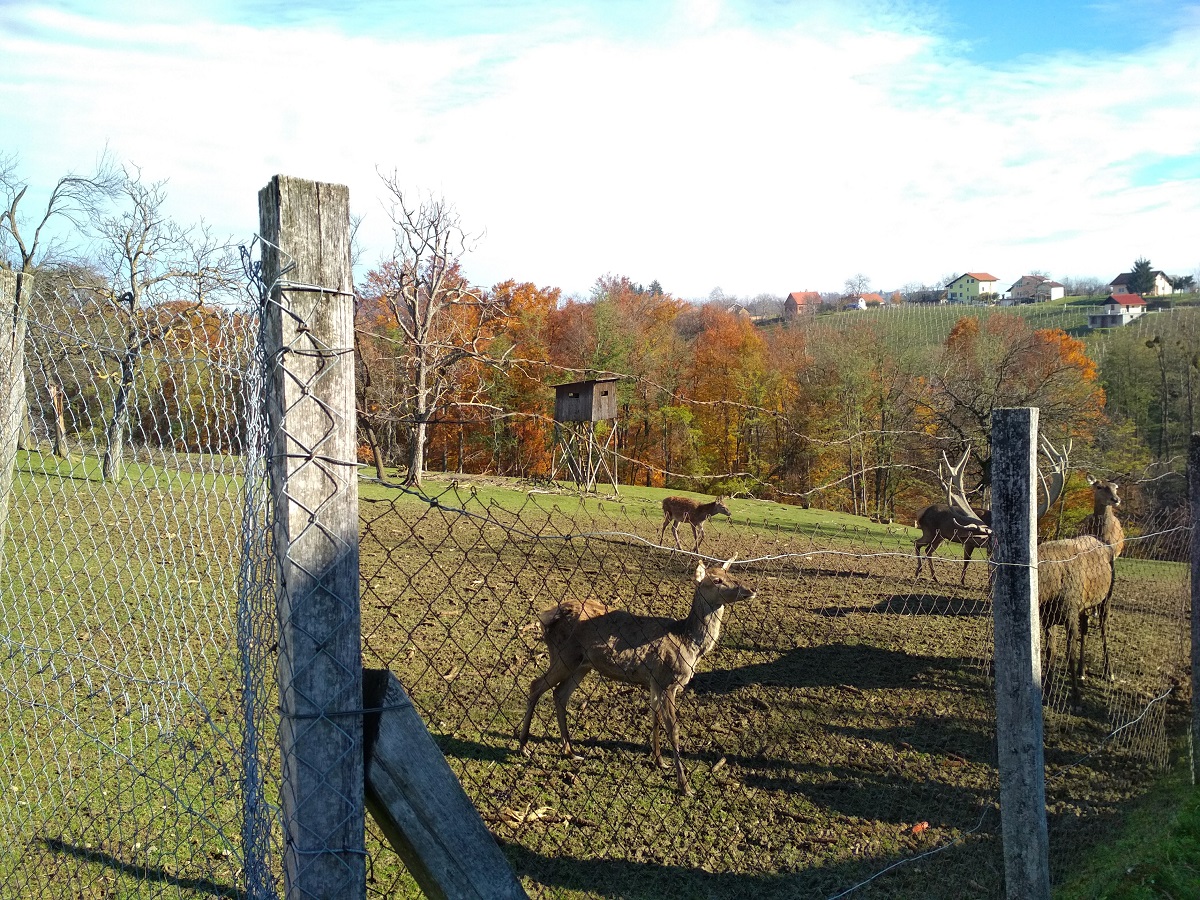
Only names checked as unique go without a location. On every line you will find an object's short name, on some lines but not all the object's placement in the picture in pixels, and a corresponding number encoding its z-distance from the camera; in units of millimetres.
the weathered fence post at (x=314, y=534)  1856
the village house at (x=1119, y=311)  80938
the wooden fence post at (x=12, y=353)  2893
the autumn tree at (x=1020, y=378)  24938
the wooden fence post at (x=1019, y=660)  3473
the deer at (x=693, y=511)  16250
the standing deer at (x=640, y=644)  5324
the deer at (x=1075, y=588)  7047
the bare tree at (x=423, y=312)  22891
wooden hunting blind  23906
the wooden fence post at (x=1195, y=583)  5367
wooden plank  1988
